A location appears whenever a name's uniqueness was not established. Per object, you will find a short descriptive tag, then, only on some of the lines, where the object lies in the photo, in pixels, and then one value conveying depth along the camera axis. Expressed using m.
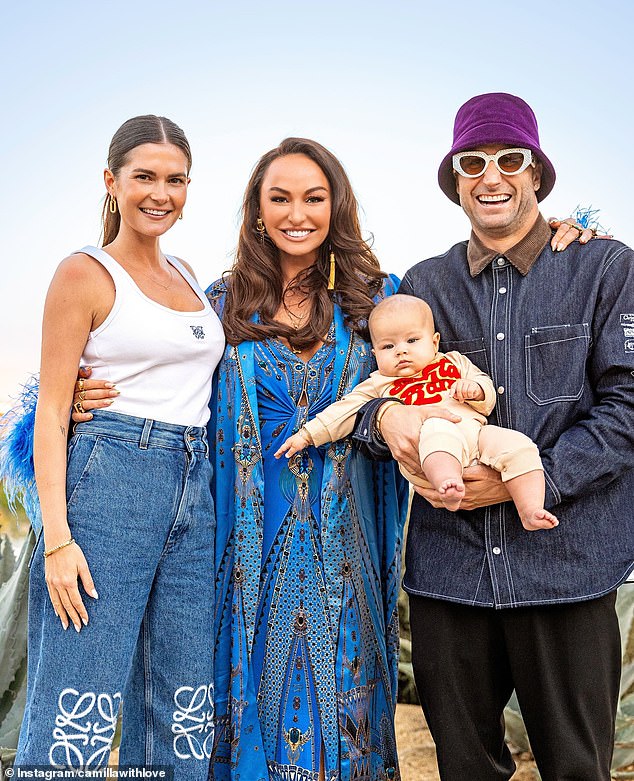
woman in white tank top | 2.35
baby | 2.29
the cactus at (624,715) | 3.70
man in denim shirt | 2.36
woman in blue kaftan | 2.76
